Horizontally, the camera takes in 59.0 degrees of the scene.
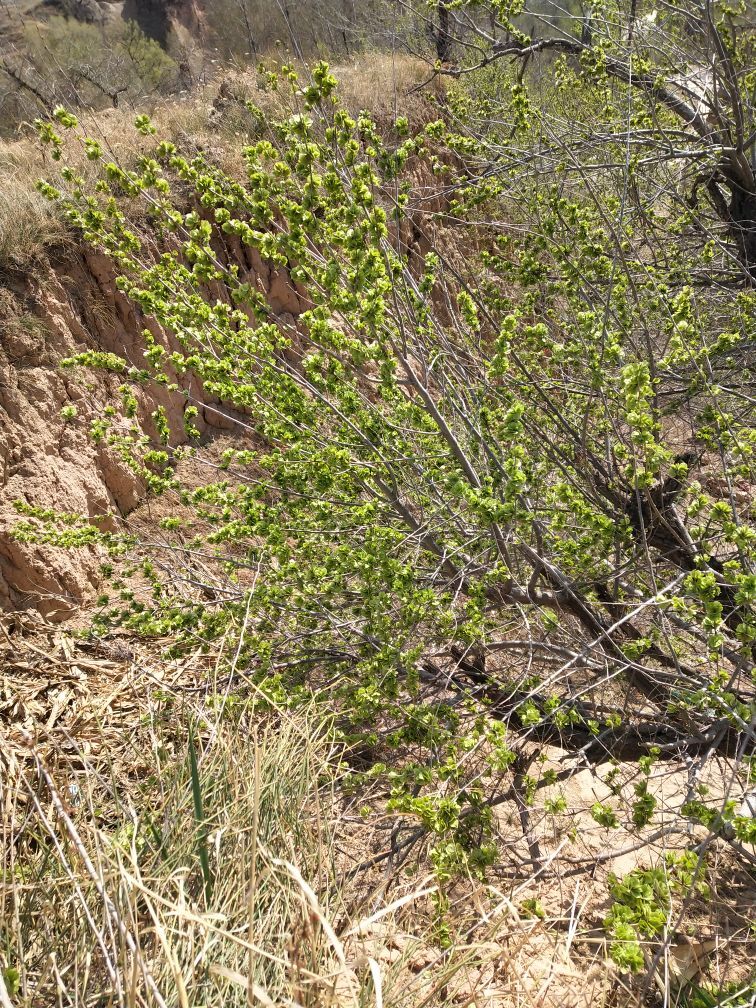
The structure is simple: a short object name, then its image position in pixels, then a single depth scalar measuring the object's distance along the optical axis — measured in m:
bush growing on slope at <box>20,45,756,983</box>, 2.49
